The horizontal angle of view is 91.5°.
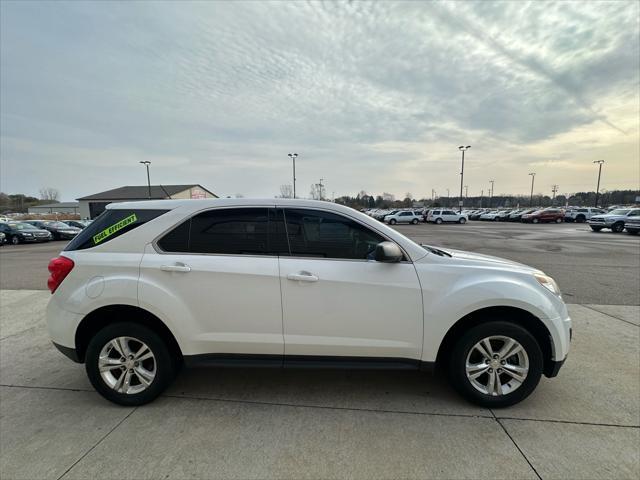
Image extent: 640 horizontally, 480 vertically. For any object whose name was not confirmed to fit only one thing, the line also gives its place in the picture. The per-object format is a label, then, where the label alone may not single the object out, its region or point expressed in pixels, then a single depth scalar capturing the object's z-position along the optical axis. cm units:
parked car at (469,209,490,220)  4872
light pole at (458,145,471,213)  4432
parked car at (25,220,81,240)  2276
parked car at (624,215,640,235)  1950
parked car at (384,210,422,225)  3566
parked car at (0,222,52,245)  1989
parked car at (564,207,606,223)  3712
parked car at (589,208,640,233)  2198
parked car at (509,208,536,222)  4141
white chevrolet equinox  260
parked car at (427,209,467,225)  3694
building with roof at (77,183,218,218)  5678
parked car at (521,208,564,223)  3666
